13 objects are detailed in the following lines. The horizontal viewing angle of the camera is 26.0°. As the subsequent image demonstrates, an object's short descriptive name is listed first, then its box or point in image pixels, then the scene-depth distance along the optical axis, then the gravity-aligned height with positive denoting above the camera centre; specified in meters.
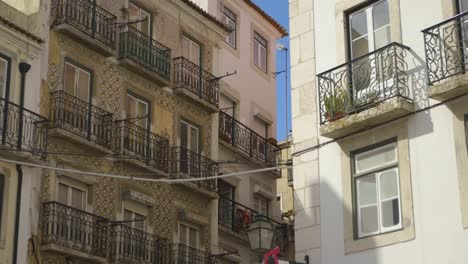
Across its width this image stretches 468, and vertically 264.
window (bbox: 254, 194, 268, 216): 32.34 +6.89
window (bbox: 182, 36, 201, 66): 30.06 +10.82
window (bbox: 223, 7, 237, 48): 33.34 +12.91
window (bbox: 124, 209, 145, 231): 26.03 +5.17
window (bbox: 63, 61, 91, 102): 25.20 +8.35
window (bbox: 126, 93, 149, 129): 27.17 +8.23
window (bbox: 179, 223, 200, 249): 27.97 +5.14
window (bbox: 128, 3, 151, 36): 28.06 +11.00
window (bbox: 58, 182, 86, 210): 24.26 +5.41
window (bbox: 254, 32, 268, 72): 34.91 +12.53
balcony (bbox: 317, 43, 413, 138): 15.74 +5.18
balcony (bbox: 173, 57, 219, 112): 28.84 +9.62
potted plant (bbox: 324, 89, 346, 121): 16.56 +5.07
